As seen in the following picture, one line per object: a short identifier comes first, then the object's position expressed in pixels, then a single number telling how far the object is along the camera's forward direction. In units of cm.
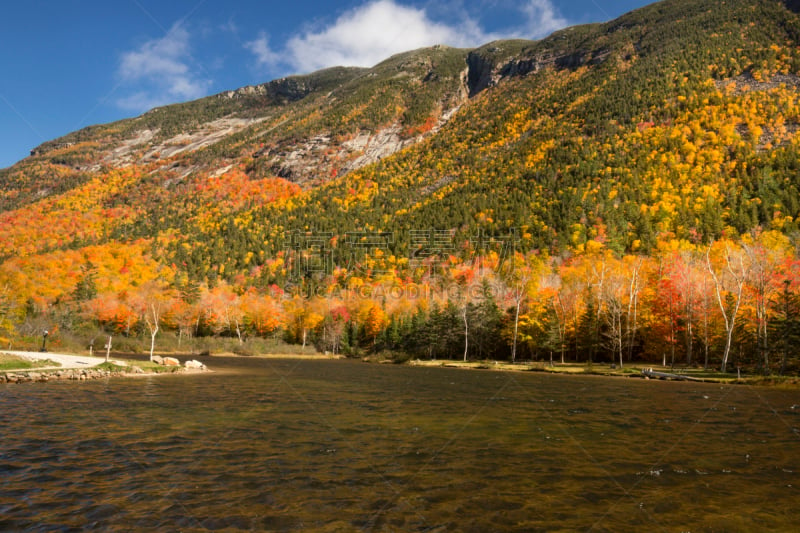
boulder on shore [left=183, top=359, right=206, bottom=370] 4247
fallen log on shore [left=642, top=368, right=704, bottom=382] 4261
